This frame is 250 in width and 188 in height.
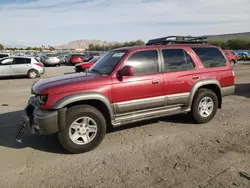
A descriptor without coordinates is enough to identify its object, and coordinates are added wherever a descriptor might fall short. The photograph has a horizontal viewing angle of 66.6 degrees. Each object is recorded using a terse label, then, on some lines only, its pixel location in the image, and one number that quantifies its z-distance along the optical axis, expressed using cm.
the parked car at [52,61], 2168
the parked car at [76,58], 2187
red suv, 317
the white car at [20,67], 1204
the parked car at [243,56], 2575
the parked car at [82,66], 1098
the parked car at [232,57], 1802
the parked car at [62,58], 2597
